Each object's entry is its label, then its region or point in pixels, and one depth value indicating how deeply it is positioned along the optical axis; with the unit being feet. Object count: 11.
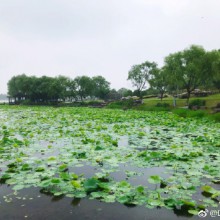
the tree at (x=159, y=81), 174.24
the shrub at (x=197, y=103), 118.21
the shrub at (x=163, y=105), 136.26
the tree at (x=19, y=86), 278.46
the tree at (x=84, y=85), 261.44
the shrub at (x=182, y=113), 81.95
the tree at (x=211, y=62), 125.18
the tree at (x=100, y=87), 283.75
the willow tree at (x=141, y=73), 213.46
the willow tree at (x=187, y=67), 128.26
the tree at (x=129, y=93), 251.27
